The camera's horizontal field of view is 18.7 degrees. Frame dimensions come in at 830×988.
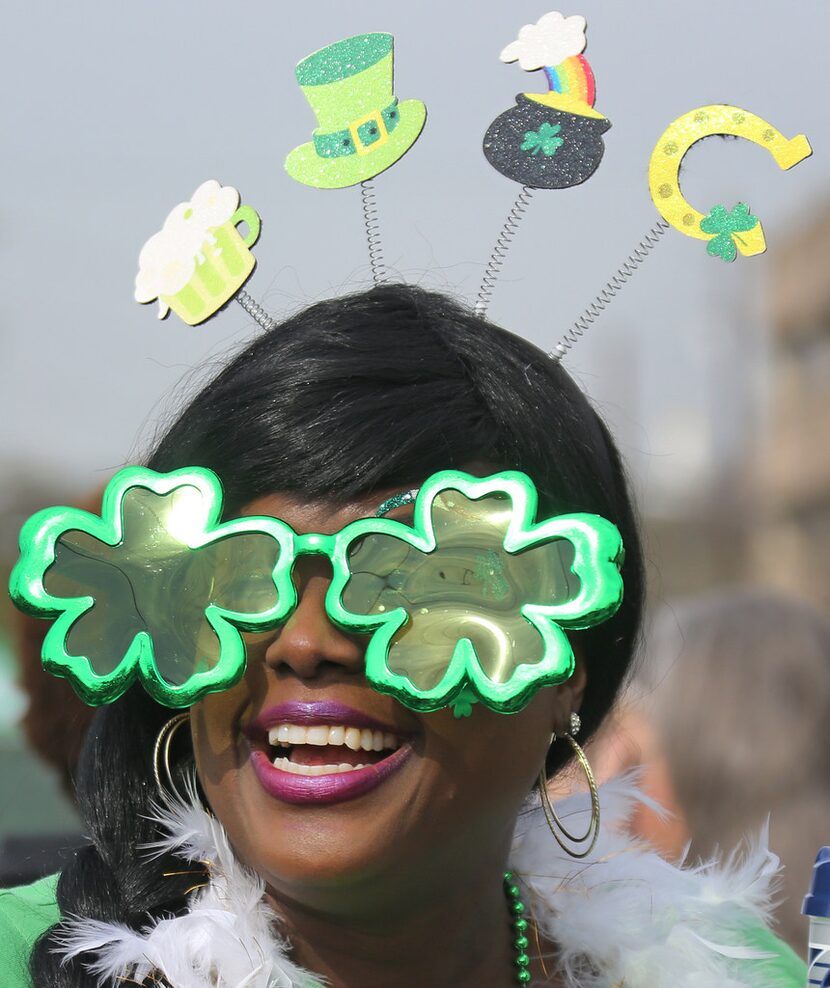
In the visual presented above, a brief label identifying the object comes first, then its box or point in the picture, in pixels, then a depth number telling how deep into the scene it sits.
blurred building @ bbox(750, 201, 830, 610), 24.03
